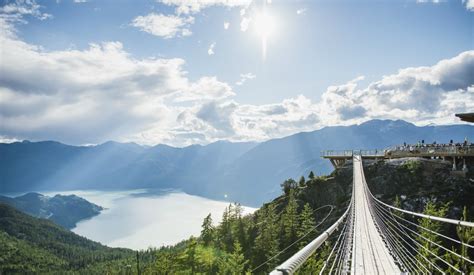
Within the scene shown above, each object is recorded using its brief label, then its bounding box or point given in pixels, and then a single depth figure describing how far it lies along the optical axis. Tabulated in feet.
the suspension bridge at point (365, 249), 17.45
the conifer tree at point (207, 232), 230.27
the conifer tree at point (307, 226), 153.07
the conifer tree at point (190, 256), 180.55
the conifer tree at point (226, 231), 210.34
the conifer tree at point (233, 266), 143.54
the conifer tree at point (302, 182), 206.10
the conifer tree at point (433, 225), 68.45
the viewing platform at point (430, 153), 138.62
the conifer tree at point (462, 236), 30.38
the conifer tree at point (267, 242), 166.51
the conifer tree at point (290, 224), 170.60
